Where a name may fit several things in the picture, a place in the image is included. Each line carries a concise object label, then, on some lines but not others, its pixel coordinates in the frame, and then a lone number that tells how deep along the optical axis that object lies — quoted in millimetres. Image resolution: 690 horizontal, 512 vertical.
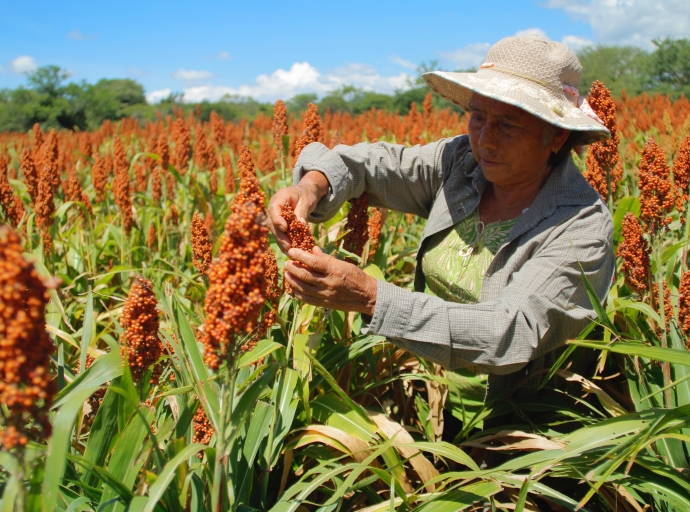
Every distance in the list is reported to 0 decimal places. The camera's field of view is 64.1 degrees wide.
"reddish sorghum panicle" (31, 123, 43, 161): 6477
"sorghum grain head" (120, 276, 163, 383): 1632
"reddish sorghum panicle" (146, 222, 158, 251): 4211
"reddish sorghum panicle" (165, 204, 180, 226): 4665
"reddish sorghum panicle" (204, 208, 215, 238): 4496
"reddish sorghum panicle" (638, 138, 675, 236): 2633
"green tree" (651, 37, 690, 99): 21594
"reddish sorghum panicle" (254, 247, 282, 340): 2251
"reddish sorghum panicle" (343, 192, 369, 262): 2775
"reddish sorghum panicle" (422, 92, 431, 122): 7961
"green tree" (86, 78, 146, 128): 22234
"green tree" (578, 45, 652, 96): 24141
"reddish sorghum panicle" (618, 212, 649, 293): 2598
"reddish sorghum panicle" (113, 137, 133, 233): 4168
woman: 2145
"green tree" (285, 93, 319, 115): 34612
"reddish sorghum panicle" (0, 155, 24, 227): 3255
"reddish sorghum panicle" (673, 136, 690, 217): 2857
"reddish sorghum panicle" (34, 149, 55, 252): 3471
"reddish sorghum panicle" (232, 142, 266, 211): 1702
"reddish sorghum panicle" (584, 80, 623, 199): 3252
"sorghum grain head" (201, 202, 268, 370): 1274
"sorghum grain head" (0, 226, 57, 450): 986
